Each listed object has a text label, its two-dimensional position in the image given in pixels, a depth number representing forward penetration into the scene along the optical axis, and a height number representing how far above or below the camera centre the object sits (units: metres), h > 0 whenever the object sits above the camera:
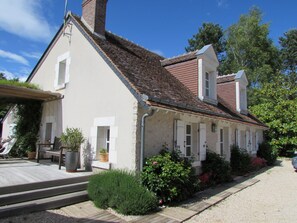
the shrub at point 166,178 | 5.66 -1.03
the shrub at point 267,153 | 14.88 -0.86
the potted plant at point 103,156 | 7.08 -0.61
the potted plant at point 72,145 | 7.07 -0.30
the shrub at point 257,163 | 12.18 -1.27
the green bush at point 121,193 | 5.06 -1.33
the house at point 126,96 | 6.47 +1.42
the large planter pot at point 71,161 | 7.06 -0.79
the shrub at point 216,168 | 8.42 -1.09
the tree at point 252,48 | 25.14 +10.70
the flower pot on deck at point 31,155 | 10.02 -0.90
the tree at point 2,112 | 18.90 +1.85
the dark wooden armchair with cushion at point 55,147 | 8.18 -0.45
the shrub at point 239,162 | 10.92 -1.07
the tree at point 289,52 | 31.23 +12.37
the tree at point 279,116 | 17.70 +1.97
